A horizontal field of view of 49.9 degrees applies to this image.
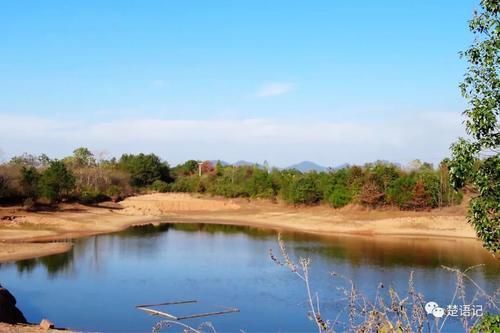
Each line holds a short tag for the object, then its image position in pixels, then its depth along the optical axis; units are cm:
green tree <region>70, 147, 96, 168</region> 7529
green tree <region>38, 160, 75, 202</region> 4369
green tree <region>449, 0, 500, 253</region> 618
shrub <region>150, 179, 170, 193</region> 6500
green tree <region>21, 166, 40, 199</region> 4278
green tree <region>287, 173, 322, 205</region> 5109
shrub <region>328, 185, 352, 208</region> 4766
